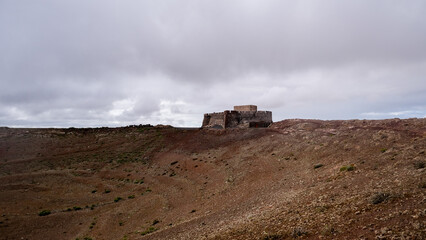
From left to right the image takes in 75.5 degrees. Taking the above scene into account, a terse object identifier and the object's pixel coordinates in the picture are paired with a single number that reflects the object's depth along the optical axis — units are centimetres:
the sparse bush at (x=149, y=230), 1898
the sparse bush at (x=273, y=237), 1034
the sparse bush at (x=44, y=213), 2639
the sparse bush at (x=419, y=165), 1315
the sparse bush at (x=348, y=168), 1689
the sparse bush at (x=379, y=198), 1064
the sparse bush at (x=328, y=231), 936
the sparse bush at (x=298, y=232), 993
